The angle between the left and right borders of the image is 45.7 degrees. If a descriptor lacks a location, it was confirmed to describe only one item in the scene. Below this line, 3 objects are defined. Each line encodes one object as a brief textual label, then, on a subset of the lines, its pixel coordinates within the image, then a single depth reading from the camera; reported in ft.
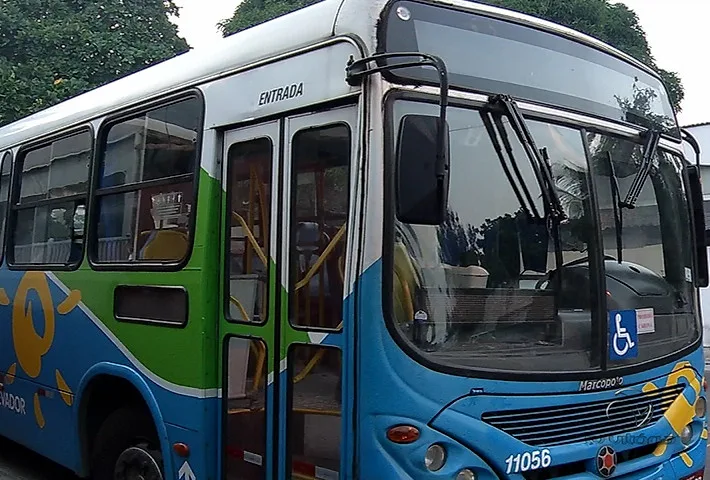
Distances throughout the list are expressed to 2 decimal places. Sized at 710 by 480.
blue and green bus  11.30
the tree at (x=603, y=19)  61.05
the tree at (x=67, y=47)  47.60
